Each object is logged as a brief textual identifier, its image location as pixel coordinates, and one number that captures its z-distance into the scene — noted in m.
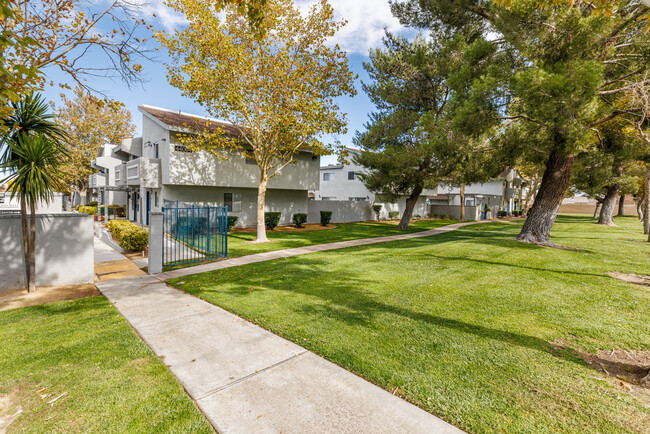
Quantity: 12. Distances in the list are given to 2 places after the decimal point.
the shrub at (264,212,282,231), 19.31
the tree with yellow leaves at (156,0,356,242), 12.25
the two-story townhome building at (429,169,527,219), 36.16
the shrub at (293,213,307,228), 21.61
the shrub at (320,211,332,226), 23.09
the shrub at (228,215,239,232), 18.81
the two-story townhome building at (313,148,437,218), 32.59
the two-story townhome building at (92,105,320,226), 16.78
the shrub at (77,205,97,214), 25.56
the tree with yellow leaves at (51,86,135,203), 31.62
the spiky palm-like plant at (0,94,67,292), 6.15
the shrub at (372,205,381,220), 29.98
